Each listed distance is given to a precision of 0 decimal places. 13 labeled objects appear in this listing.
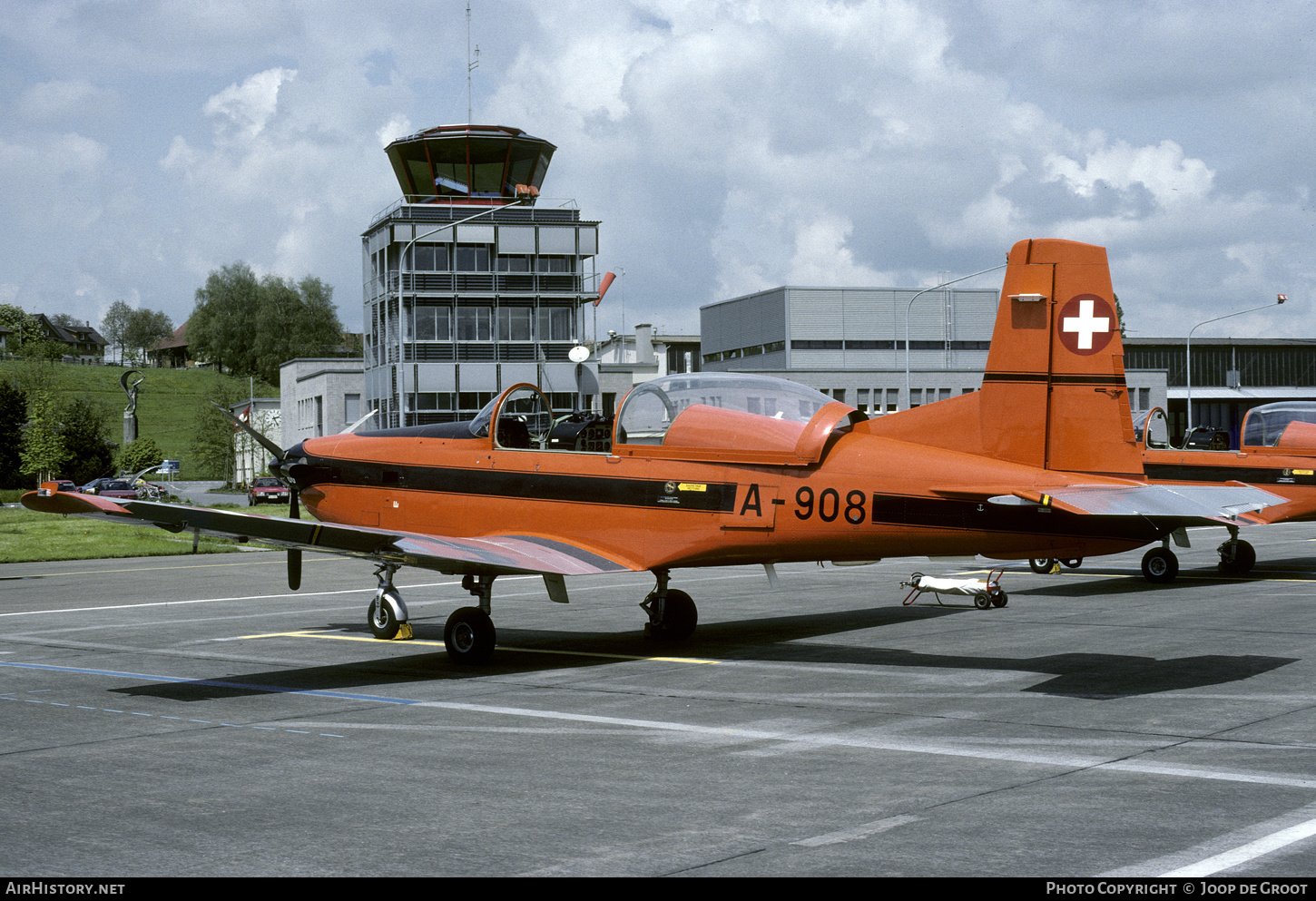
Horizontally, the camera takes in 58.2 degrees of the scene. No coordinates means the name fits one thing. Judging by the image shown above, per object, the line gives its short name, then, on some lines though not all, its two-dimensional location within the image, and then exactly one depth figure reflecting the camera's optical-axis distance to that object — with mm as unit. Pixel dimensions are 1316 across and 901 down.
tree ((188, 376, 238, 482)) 101938
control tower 66500
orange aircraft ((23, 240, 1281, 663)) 10766
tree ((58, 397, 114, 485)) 92625
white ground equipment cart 17156
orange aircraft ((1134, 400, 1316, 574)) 21328
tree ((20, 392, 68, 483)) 72000
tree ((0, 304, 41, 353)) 187375
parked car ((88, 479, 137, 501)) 72081
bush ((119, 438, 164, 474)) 87375
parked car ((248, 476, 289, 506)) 70938
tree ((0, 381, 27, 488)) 94000
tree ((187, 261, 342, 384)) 136750
